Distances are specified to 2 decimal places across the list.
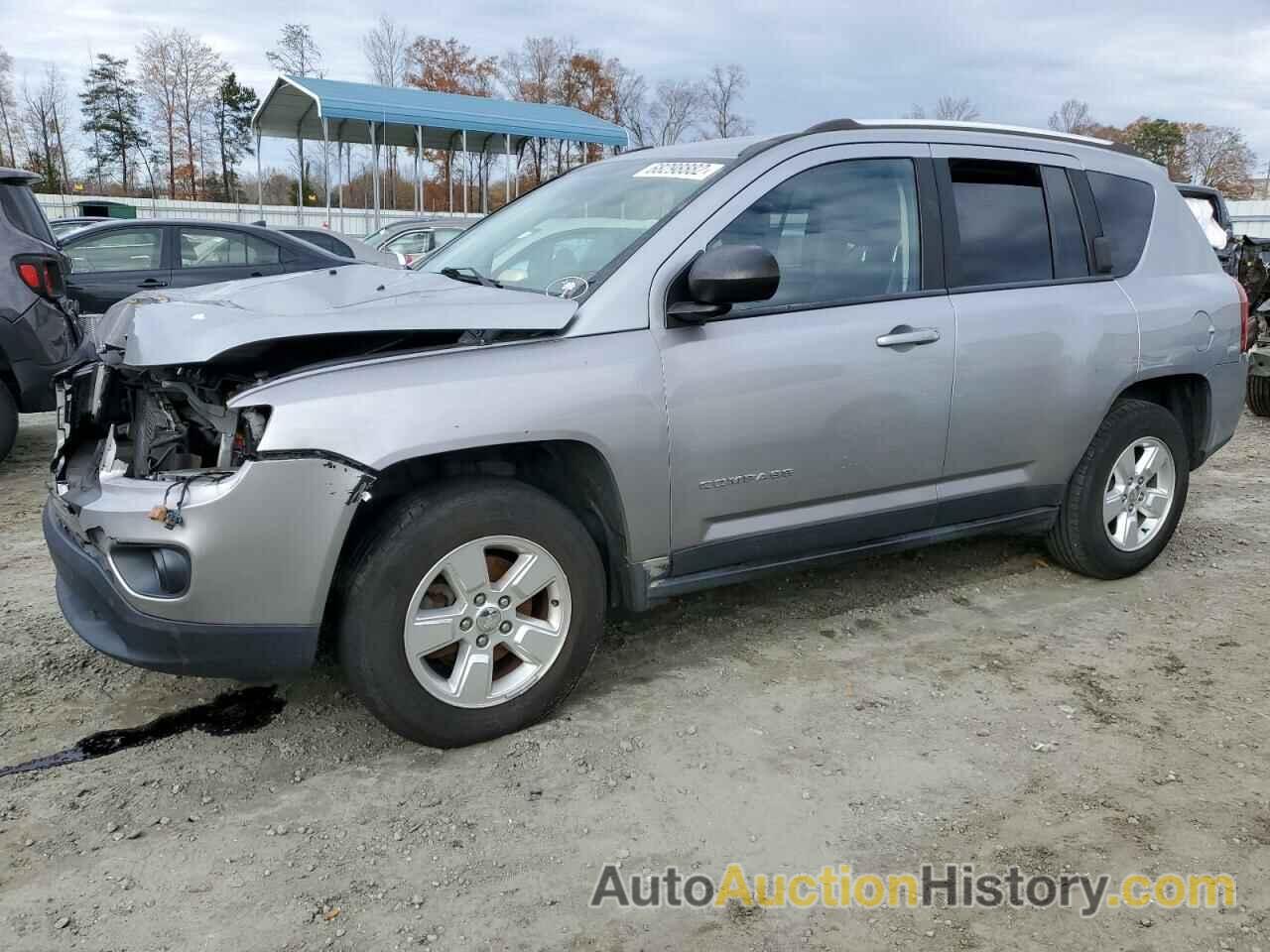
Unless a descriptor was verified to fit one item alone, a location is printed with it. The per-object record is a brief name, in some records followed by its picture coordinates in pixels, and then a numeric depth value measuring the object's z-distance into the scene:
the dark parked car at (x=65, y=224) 11.17
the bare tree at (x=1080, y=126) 50.70
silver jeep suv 2.62
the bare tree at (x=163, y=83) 47.06
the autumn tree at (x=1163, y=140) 56.44
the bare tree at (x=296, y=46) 42.28
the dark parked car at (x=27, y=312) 5.91
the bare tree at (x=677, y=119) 48.06
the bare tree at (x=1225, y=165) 54.47
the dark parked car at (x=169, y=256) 8.50
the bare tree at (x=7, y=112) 45.12
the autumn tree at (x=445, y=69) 43.38
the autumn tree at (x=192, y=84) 47.31
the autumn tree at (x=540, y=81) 45.50
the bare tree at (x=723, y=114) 47.01
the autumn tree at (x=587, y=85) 46.41
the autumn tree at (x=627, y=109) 47.88
